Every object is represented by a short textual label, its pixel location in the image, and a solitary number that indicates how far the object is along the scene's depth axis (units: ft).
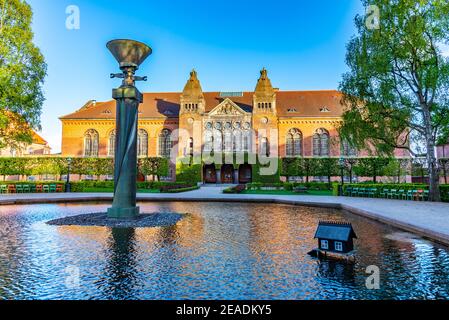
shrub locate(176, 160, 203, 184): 133.69
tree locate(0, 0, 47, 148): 68.64
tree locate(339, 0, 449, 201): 53.83
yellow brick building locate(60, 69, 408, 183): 140.56
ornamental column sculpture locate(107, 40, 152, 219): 34.37
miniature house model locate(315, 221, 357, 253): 17.49
